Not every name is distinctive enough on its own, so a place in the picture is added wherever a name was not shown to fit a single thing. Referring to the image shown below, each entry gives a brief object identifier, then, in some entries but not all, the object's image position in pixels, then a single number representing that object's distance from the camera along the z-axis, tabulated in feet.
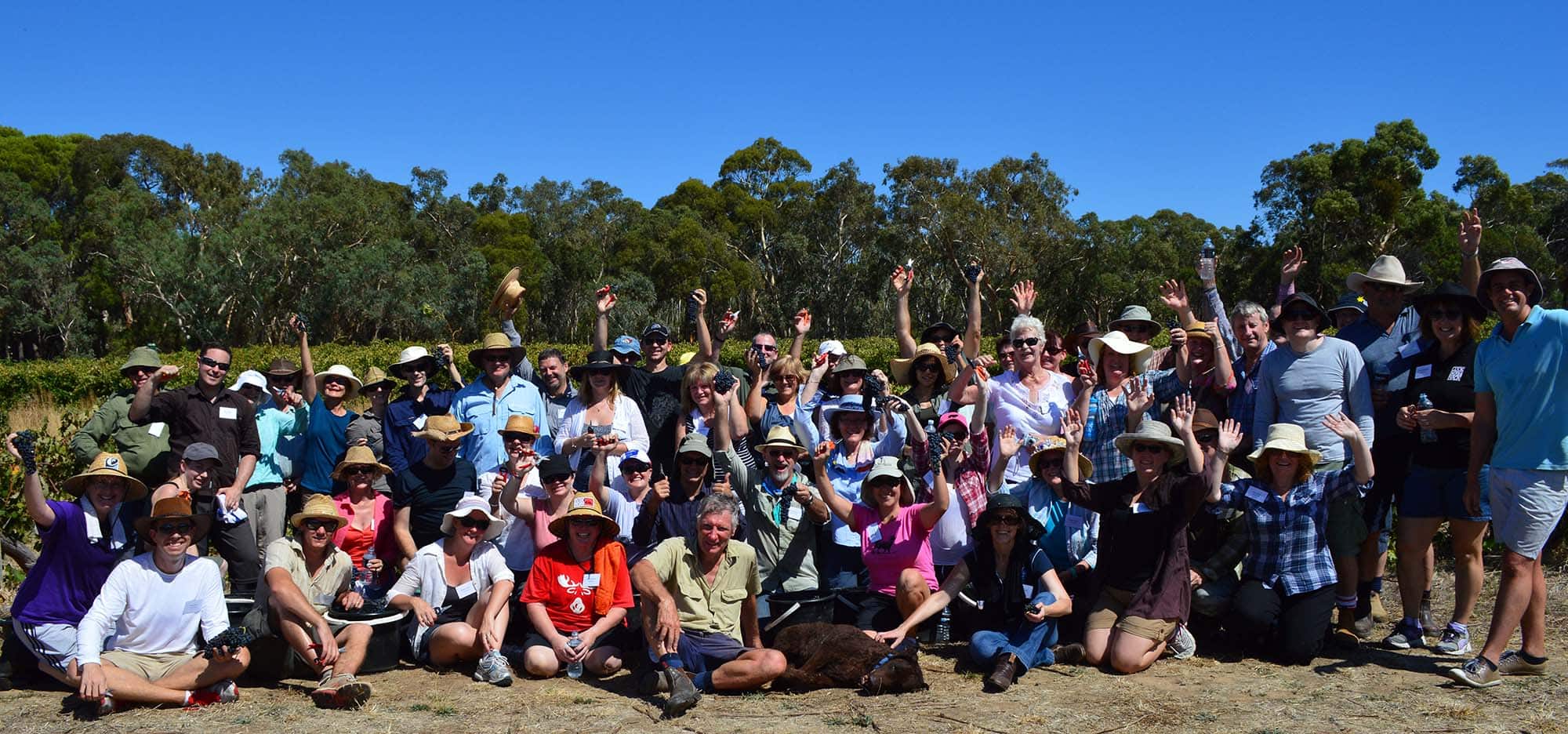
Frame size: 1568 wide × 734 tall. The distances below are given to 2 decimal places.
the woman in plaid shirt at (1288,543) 19.79
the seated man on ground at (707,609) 18.63
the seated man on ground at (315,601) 18.65
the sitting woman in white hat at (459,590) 20.16
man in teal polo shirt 17.67
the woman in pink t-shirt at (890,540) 20.65
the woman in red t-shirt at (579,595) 19.88
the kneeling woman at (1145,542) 19.61
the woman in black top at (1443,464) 19.44
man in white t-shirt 18.11
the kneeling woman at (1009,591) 19.60
